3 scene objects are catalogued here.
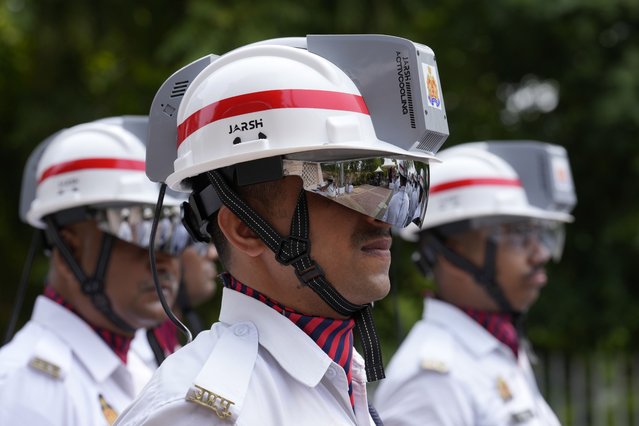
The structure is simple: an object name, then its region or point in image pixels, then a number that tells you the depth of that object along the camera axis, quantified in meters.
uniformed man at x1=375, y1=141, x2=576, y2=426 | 8.98
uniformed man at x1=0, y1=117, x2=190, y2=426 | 7.89
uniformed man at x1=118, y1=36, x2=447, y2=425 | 4.84
